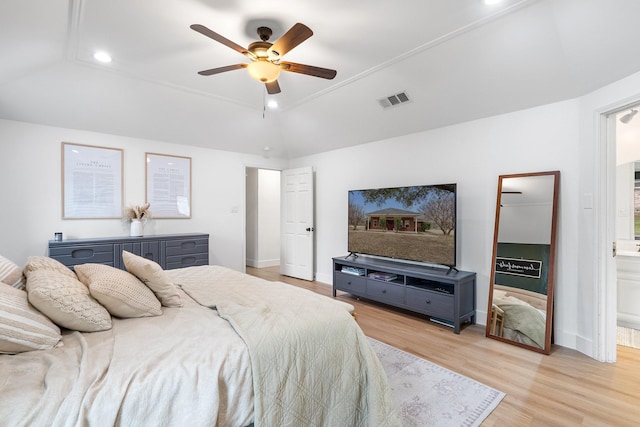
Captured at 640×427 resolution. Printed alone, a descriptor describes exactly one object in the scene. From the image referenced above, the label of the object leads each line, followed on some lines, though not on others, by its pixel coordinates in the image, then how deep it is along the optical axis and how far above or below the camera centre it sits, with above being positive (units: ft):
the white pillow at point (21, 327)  3.71 -1.46
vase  13.83 -0.75
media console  10.55 -2.85
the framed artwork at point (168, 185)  14.89 +1.31
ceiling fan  6.94 +3.81
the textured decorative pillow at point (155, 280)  5.74 -1.29
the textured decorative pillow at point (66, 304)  4.32 -1.33
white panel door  17.54 -0.70
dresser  11.85 -1.60
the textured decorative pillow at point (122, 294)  4.94 -1.36
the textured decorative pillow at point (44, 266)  5.56 -1.01
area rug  6.11 -4.03
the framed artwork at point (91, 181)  12.85 +1.28
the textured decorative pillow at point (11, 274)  5.07 -1.07
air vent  11.51 +4.30
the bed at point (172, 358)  3.30 -1.83
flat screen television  11.30 -0.43
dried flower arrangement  13.91 -0.03
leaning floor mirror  9.38 -1.54
